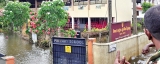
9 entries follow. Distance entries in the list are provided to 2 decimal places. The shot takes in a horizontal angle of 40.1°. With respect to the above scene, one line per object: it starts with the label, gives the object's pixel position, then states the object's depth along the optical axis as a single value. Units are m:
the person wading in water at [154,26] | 1.05
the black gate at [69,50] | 5.92
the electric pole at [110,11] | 10.30
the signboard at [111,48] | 8.20
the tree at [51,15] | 11.59
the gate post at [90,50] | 8.35
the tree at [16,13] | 15.05
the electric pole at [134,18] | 12.11
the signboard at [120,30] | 9.03
